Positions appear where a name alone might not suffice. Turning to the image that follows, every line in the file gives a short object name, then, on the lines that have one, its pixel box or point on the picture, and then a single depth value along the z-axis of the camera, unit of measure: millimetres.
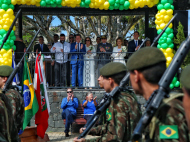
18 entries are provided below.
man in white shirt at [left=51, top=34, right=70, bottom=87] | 10492
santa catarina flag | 7809
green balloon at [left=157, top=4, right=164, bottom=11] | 9553
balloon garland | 9297
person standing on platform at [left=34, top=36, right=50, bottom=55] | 10730
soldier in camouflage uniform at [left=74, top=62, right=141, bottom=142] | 3055
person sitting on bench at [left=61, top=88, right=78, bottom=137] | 8867
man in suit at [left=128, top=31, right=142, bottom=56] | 10462
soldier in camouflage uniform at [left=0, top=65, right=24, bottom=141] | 4383
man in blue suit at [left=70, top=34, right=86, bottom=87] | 10242
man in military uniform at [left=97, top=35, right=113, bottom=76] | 10297
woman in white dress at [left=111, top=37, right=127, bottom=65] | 10272
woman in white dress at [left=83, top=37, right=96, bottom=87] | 10414
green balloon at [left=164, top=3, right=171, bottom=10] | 9484
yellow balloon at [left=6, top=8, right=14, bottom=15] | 9359
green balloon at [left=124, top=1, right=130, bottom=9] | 9594
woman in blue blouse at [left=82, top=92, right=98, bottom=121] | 8984
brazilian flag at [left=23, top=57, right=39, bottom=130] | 7340
